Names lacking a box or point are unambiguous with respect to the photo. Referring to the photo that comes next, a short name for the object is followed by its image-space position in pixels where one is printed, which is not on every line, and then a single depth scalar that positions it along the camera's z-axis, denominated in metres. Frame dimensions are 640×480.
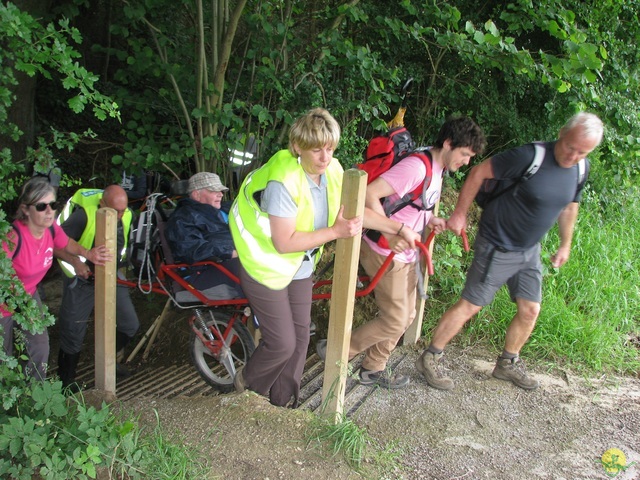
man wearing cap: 3.81
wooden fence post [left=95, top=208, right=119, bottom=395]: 3.24
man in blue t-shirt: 3.39
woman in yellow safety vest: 2.64
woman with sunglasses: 3.03
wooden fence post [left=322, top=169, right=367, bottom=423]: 2.65
